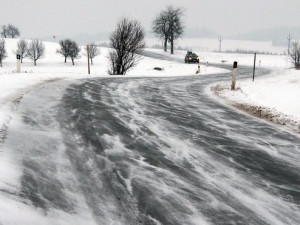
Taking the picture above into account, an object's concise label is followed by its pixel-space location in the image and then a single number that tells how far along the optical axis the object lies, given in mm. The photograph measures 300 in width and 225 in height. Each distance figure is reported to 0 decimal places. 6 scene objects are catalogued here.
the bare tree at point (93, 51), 78375
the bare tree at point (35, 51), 77406
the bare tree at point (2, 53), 73225
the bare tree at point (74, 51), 77125
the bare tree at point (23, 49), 80788
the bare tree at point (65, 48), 77912
